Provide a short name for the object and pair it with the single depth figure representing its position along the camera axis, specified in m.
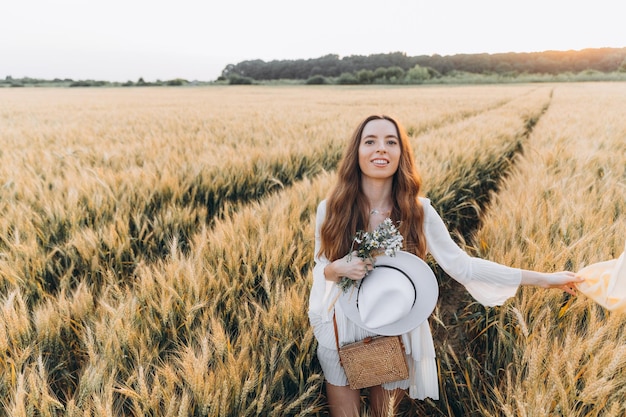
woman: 1.45
